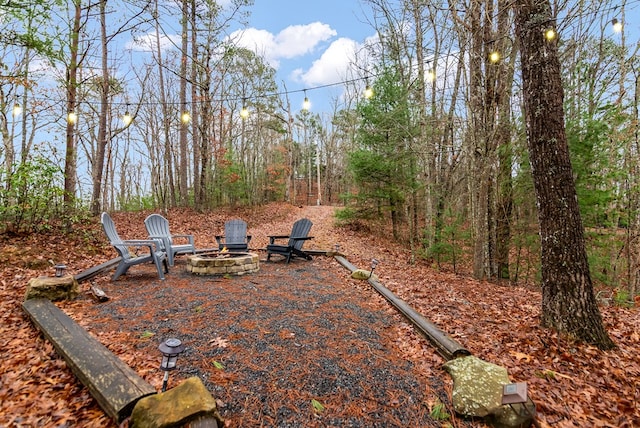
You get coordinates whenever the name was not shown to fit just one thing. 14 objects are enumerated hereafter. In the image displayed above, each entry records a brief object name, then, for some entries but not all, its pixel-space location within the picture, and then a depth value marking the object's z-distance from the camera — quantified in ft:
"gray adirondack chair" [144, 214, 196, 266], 18.13
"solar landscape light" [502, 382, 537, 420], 6.16
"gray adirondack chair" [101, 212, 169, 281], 14.65
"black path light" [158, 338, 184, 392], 5.89
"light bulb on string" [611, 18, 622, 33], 16.73
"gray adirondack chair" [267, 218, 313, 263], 20.80
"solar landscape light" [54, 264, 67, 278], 11.79
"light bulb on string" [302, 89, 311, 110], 23.42
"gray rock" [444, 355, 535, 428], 6.18
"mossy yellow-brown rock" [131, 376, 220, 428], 5.27
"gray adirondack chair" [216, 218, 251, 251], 21.87
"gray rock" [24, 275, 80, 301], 11.05
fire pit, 17.02
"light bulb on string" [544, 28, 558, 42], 9.50
